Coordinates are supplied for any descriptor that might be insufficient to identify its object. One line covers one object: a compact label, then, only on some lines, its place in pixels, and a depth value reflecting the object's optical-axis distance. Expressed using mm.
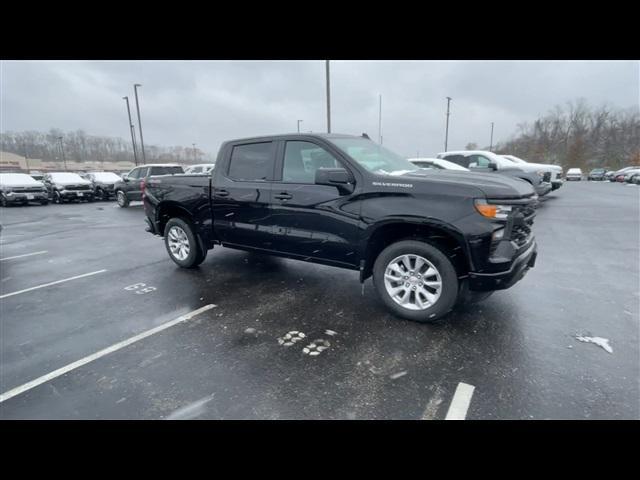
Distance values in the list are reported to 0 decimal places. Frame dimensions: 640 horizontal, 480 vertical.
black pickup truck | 3291
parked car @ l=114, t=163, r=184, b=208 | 15562
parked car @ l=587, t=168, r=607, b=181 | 41906
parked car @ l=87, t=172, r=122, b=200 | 19844
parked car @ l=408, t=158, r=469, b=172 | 11938
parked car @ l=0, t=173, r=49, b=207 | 17500
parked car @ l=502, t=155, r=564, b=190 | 14259
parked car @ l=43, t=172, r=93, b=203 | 18516
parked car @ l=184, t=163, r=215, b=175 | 18905
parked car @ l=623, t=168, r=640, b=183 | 31369
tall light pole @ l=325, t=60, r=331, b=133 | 15234
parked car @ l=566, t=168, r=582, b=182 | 40662
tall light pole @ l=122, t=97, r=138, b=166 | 30591
